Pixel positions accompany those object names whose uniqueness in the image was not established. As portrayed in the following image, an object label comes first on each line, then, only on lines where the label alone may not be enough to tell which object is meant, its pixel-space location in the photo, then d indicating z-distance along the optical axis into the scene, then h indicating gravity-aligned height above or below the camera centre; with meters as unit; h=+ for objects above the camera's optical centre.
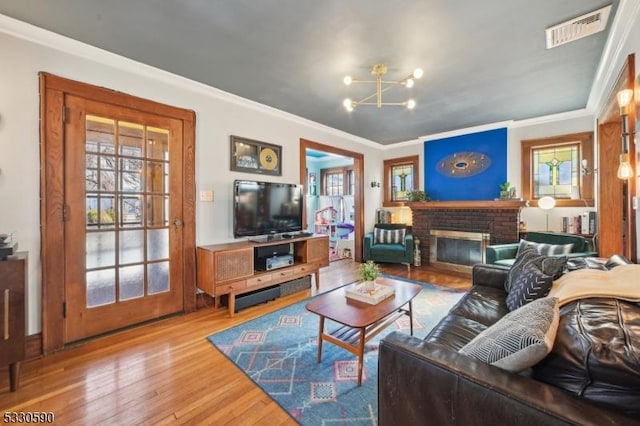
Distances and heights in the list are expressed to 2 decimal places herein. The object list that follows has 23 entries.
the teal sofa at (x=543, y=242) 3.26 -0.44
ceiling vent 1.88 +1.34
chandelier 2.40 +1.32
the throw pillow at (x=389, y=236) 5.09 -0.43
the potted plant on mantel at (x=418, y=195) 5.19 +0.33
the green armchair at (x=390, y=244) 4.76 -0.57
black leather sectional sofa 0.71 -0.52
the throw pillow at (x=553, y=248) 3.19 -0.43
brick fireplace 4.21 -0.10
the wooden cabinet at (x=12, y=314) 1.66 -0.60
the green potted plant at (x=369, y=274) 2.26 -0.50
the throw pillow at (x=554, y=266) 1.79 -0.36
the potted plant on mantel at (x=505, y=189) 4.27 +0.36
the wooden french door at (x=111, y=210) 2.17 +0.04
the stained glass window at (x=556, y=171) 3.99 +0.61
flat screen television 3.12 +0.07
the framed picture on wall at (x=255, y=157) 3.33 +0.74
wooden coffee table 1.80 -0.70
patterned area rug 1.57 -1.09
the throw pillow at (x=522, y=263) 2.01 -0.39
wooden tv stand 2.73 -0.62
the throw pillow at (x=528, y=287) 1.68 -0.48
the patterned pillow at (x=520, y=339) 0.87 -0.44
